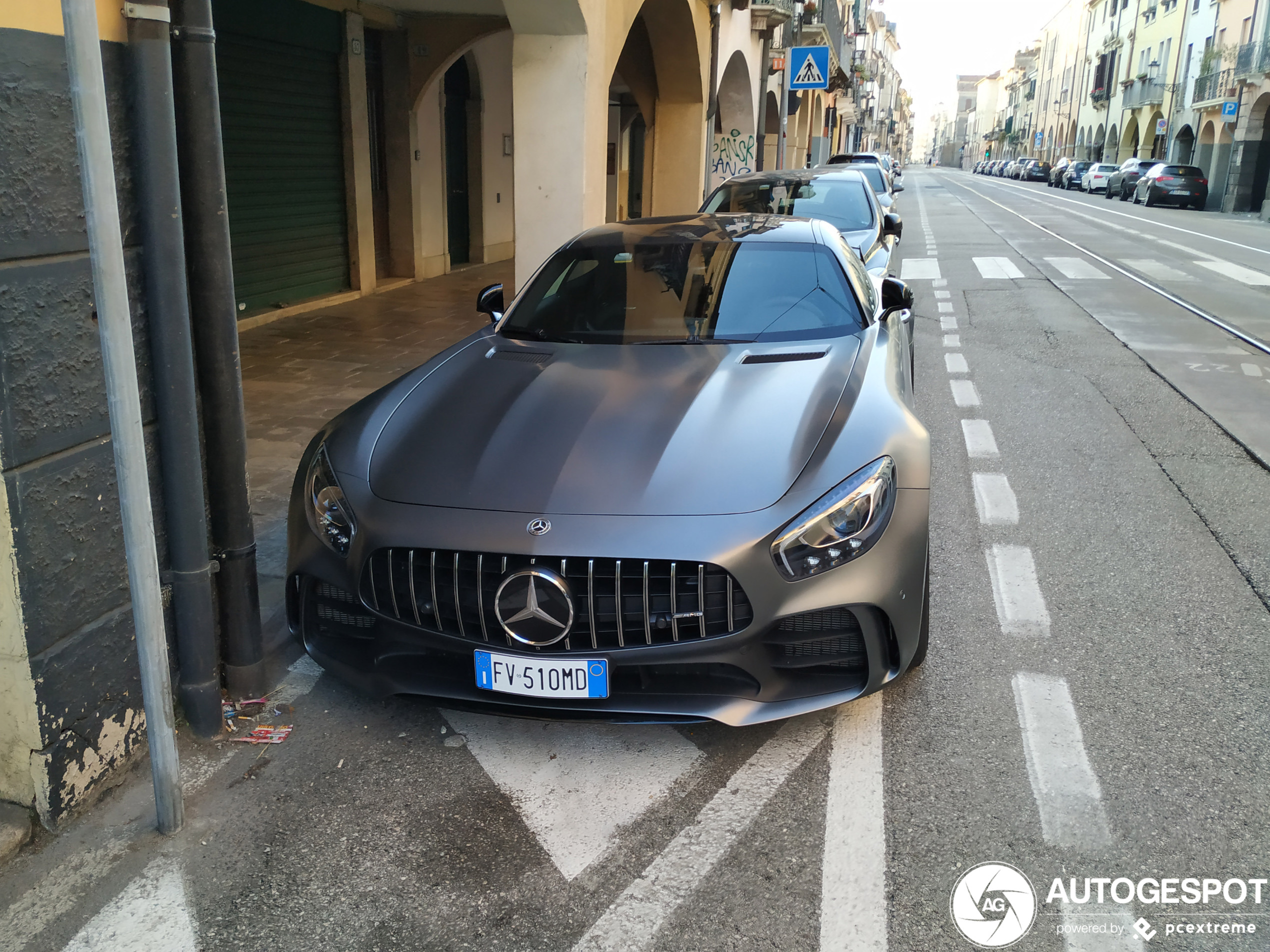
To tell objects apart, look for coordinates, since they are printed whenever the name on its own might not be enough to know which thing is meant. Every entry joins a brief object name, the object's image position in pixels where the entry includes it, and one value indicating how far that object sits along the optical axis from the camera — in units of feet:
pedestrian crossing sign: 67.36
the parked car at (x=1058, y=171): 189.67
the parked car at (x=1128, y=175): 137.28
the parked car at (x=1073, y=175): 175.63
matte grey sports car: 8.98
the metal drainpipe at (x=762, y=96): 69.67
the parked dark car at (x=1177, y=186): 120.98
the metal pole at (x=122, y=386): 7.15
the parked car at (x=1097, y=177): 157.19
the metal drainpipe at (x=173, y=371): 9.10
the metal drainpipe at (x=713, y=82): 50.19
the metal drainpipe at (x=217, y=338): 9.68
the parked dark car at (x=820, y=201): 30.94
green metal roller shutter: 33.37
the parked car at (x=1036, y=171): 232.12
